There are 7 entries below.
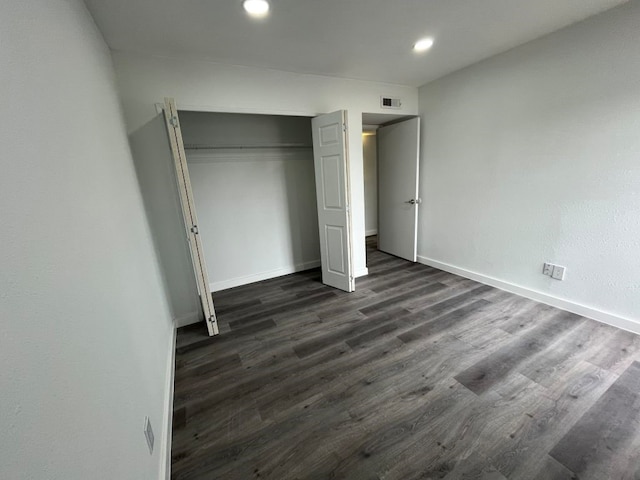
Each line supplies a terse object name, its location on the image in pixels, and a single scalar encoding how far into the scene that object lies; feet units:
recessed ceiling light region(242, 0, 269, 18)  5.53
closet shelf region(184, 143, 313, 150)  10.11
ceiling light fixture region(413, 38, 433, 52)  7.66
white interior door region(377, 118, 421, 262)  12.37
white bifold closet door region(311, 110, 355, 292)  9.54
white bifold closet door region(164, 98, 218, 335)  6.96
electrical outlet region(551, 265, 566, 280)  8.45
